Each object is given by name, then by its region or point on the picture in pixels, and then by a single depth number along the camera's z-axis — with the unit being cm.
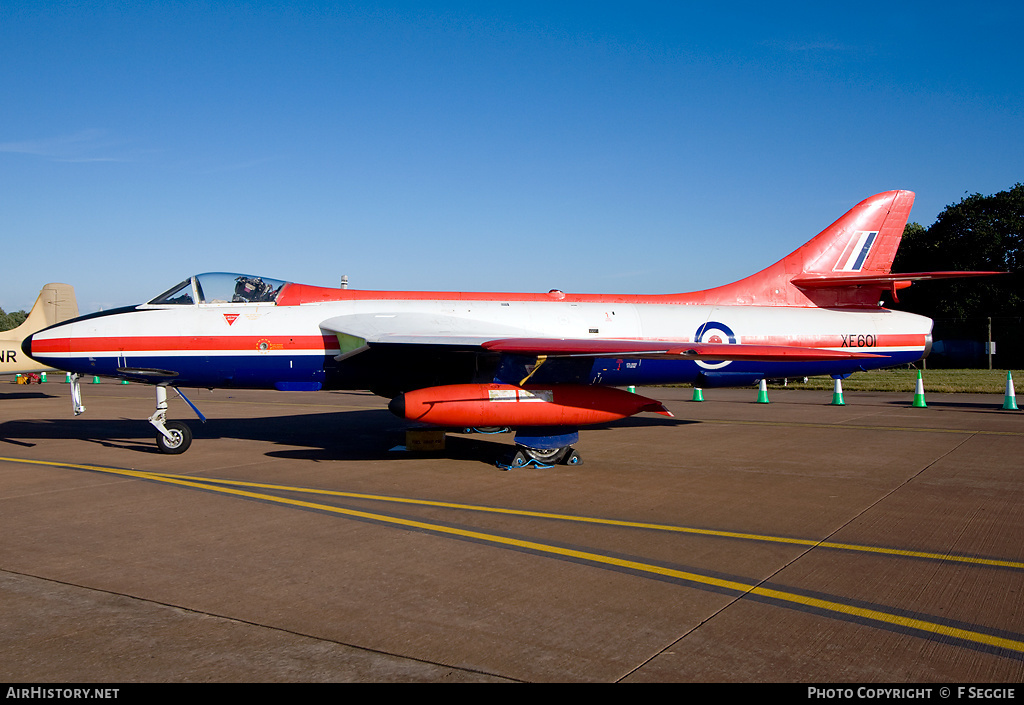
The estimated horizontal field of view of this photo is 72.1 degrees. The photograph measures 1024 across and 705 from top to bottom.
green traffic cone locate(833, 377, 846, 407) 1880
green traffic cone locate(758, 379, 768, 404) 1984
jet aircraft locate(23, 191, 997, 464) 957
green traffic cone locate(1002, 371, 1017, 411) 1644
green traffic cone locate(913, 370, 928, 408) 1780
